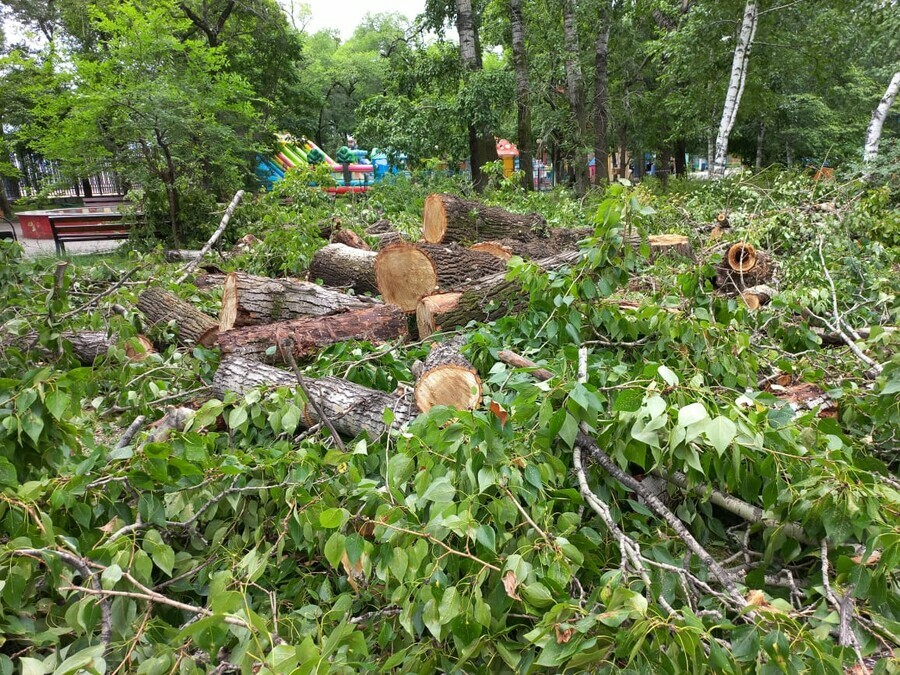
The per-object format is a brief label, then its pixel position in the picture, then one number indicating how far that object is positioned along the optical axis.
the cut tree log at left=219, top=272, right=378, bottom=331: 4.37
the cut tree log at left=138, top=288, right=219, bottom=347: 4.43
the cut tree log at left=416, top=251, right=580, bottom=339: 4.12
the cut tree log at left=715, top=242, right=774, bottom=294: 5.00
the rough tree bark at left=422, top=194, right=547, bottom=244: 6.51
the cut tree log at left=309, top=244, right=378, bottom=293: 5.48
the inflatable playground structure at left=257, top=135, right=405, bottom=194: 18.55
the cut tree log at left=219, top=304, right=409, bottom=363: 3.83
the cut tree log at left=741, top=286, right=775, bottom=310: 4.53
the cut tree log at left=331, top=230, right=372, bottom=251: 6.59
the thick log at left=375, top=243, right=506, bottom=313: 4.75
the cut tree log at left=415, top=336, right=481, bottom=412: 2.55
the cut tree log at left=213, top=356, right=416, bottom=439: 2.76
